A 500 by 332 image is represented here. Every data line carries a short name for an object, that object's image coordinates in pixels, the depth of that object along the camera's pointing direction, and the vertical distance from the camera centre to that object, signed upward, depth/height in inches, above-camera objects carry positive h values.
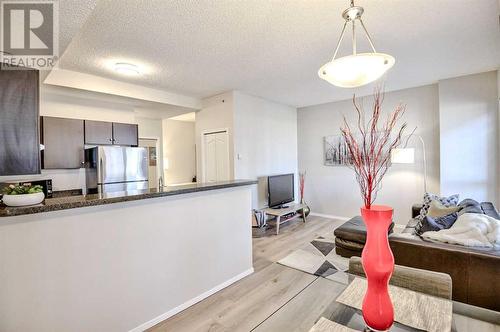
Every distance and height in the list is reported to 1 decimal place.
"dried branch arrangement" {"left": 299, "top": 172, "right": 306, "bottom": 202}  234.4 -17.7
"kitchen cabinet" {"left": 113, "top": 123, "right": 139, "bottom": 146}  172.4 +25.1
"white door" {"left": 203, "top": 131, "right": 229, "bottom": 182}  190.4 +8.2
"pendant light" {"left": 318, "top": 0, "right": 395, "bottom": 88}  62.2 +26.5
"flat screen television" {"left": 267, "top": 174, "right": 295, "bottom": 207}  199.3 -21.4
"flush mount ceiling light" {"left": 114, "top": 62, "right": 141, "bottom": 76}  127.0 +54.5
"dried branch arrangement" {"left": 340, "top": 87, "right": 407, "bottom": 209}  42.1 +0.5
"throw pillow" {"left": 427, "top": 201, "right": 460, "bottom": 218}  120.9 -24.7
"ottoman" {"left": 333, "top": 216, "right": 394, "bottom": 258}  126.6 -40.9
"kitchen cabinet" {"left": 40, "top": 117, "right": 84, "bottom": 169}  144.3 +16.5
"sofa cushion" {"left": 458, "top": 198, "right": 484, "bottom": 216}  99.9 -20.2
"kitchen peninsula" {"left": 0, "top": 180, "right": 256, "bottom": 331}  58.4 -27.5
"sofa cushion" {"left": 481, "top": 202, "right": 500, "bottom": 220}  98.6 -21.4
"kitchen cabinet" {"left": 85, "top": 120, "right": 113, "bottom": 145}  159.3 +24.7
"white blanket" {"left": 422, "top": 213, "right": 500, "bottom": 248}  78.2 -24.8
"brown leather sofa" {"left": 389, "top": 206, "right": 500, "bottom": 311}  73.7 -34.9
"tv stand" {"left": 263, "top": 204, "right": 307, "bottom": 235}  185.5 -37.6
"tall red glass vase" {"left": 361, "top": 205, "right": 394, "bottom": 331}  40.0 -17.4
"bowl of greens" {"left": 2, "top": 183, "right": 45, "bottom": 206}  57.9 -6.4
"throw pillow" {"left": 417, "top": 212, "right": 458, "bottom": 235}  98.7 -25.9
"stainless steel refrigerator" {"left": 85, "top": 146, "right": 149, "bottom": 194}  152.2 -0.4
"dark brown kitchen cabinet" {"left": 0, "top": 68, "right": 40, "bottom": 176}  72.4 +15.0
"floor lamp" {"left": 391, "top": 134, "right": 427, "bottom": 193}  153.9 +5.0
